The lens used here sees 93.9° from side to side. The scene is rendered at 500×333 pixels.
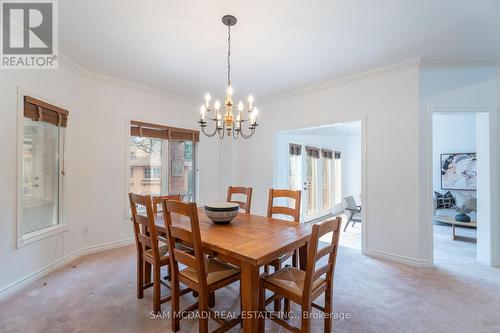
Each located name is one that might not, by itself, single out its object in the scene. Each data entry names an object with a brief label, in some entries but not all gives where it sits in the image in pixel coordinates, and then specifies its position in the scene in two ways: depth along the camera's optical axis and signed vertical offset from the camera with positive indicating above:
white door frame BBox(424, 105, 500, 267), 2.94 -0.22
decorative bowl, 2.17 -0.41
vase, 4.33 -0.90
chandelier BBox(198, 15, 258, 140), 2.13 +0.56
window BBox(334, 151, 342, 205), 7.07 -0.27
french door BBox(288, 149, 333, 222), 5.64 -0.32
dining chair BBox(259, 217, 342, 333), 1.43 -0.81
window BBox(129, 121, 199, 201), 3.92 +0.16
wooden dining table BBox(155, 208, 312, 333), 1.46 -0.53
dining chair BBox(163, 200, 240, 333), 1.60 -0.80
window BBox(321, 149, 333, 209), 6.59 -0.29
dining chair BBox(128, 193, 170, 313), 1.96 -0.78
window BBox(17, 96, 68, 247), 2.52 -0.01
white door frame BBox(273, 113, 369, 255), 3.35 -0.16
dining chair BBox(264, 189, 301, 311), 2.13 -0.47
